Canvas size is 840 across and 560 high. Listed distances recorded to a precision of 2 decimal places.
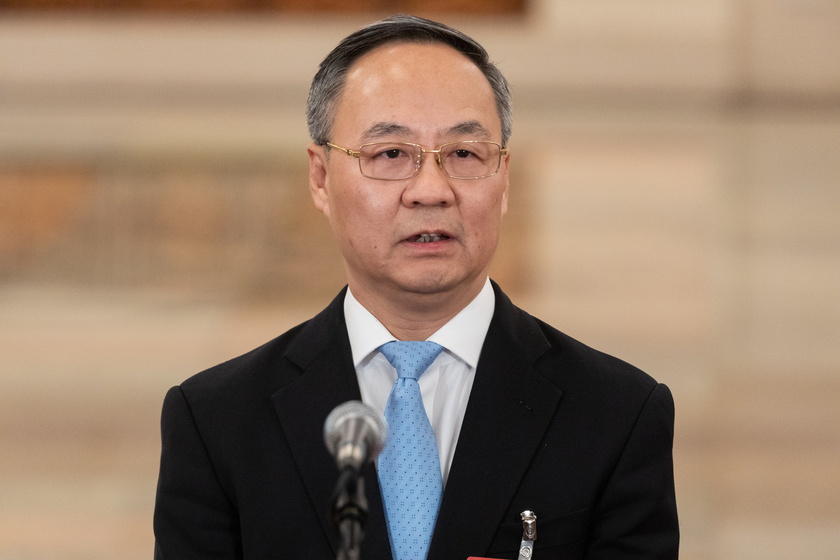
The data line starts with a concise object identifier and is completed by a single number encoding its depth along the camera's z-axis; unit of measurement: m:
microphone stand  5.47
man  5.83
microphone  5.47
